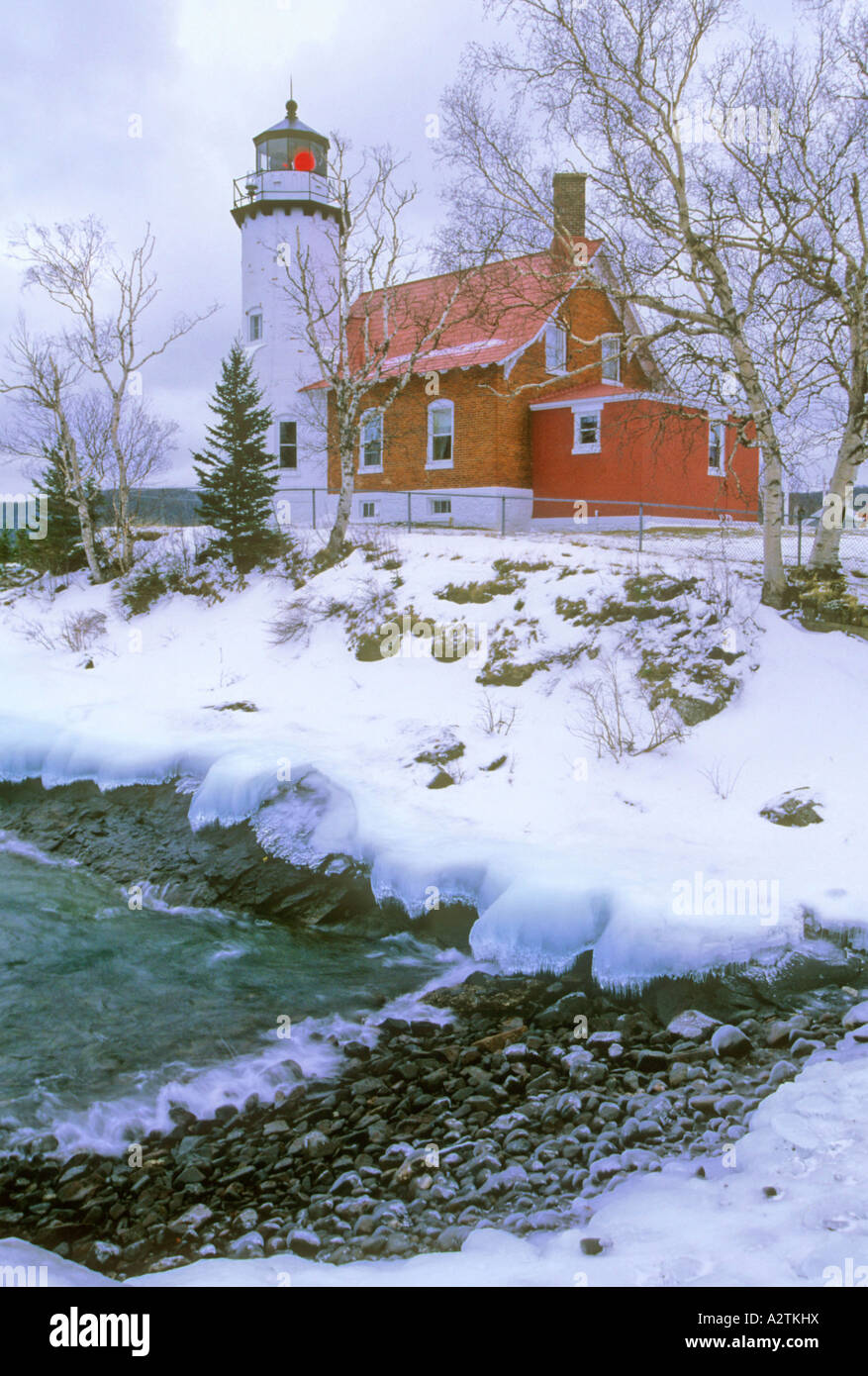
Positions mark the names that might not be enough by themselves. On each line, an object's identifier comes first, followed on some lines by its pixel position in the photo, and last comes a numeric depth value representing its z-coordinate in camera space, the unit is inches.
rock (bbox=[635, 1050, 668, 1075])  245.4
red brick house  875.4
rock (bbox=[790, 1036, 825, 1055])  244.6
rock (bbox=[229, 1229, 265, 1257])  183.6
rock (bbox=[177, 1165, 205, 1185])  209.6
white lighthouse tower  1027.9
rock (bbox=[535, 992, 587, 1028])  277.3
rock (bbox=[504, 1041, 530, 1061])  255.8
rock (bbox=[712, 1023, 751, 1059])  247.8
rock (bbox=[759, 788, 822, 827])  349.7
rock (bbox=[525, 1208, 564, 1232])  186.7
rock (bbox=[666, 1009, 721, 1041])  259.3
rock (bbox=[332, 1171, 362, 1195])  202.8
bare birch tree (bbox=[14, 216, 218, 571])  806.5
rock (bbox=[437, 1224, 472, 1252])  181.9
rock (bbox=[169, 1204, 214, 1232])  192.5
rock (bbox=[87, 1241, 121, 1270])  183.6
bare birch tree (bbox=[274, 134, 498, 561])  723.4
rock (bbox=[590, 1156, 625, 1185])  202.5
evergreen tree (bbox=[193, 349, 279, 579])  802.8
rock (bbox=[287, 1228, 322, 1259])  182.5
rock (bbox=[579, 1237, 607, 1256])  176.9
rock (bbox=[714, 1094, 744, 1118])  220.8
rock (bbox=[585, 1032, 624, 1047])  262.1
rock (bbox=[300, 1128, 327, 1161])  217.0
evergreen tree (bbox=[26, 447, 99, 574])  918.4
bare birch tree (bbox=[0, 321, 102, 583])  836.6
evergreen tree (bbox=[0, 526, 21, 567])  1232.0
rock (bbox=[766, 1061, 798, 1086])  232.2
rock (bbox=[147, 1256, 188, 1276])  180.5
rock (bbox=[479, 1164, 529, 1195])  199.6
